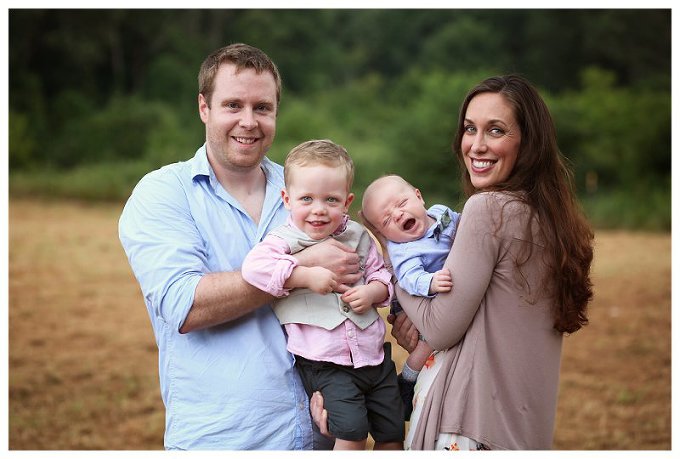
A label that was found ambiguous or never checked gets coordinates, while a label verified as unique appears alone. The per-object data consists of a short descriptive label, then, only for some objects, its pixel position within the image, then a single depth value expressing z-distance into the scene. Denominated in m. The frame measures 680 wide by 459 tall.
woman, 2.40
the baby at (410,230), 2.54
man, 2.48
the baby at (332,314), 2.50
